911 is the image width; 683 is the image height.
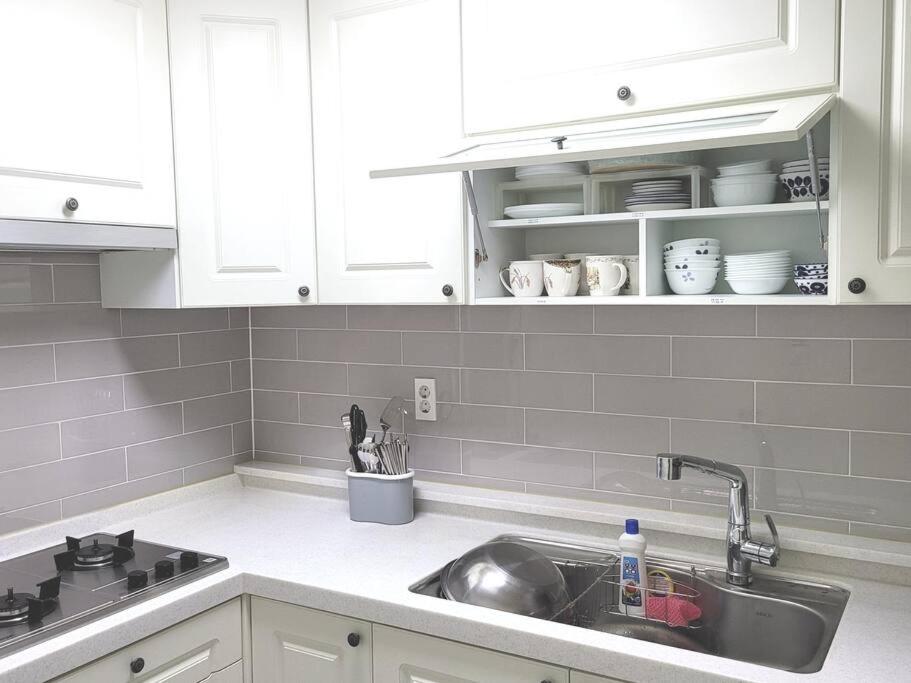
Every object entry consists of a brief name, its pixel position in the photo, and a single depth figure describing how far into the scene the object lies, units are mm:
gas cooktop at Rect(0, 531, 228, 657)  1616
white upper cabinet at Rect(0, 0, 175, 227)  1699
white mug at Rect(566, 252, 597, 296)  2023
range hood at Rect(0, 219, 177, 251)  1695
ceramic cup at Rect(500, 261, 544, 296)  1940
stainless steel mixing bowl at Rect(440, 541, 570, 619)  1725
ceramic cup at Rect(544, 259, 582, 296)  1895
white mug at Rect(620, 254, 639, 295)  1899
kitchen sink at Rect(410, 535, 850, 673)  1714
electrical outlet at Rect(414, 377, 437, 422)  2406
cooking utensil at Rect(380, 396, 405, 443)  2410
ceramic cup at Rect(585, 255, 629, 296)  1854
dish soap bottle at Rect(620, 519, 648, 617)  1807
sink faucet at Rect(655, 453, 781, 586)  1793
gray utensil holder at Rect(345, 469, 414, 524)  2250
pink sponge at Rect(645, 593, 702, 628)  1793
